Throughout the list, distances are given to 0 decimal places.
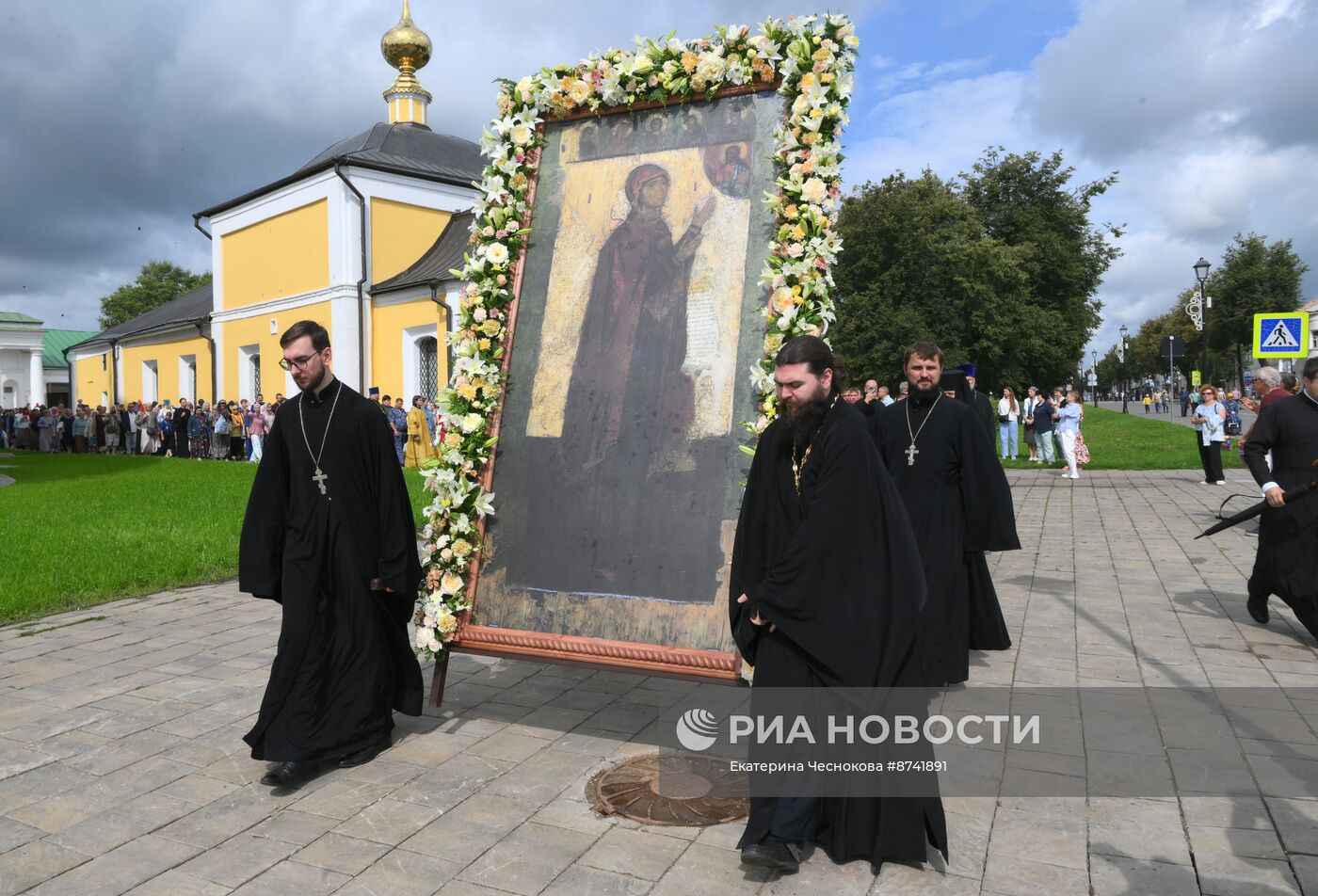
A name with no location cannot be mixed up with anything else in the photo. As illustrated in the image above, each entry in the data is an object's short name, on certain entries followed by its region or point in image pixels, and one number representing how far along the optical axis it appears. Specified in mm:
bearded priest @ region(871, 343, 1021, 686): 5824
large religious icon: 4719
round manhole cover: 4117
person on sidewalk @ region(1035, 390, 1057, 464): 22938
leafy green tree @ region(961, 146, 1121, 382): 45250
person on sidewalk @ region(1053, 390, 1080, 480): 19922
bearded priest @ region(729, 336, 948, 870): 3514
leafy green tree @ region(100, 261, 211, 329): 75562
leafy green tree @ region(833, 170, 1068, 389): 42156
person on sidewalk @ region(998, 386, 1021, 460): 25062
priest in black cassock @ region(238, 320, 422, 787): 4625
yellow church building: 31062
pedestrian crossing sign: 11789
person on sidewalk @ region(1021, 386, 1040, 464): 25141
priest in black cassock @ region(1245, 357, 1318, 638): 6852
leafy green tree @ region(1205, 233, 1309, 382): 52438
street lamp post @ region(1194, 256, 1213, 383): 30925
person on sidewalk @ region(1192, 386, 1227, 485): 17266
